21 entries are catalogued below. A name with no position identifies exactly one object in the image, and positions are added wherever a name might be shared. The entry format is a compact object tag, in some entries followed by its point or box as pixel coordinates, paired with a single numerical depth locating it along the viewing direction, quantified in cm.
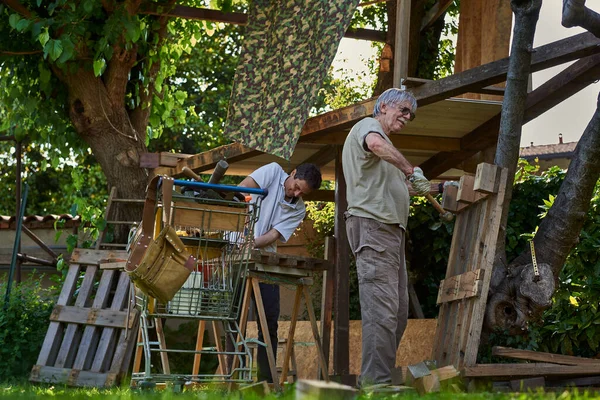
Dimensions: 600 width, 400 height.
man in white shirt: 685
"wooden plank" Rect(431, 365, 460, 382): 565
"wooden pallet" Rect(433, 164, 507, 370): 596
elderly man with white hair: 570
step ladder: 1003
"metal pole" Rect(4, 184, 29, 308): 939
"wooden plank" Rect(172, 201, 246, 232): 569
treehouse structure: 632
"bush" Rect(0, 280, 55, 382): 898
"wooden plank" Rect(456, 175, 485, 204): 631
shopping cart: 566
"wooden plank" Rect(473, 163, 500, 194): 600
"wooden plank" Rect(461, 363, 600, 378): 579
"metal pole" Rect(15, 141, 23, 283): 1115
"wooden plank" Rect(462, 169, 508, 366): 591
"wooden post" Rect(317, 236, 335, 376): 847
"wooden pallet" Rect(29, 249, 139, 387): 844
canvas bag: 525
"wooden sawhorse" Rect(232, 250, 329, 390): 600
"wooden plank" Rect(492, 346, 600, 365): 645
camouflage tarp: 802
